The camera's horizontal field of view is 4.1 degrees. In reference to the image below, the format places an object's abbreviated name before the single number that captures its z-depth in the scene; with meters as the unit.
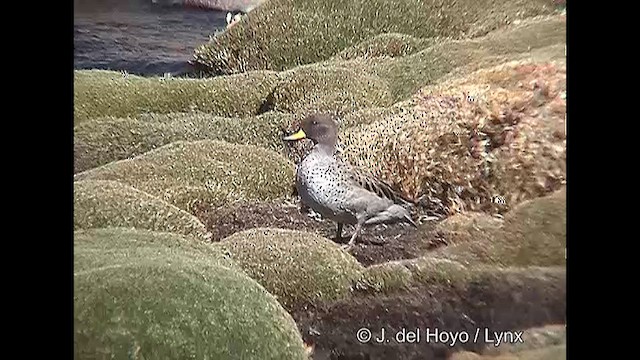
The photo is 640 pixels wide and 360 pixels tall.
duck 18.85
